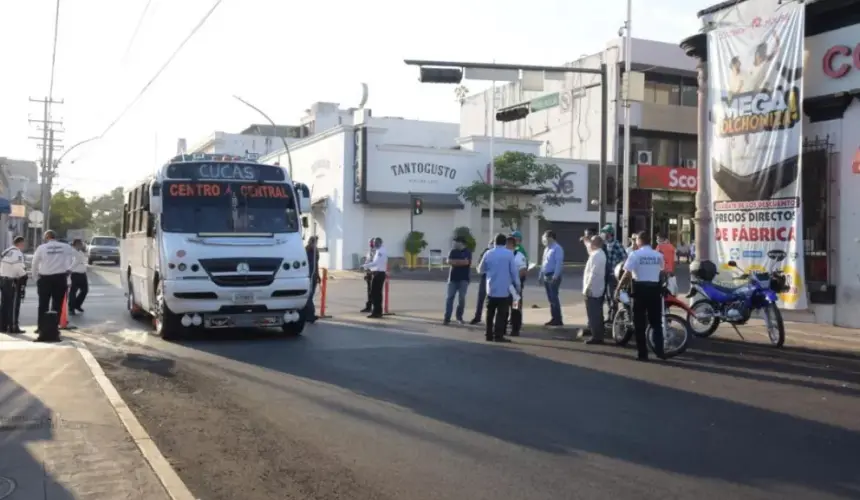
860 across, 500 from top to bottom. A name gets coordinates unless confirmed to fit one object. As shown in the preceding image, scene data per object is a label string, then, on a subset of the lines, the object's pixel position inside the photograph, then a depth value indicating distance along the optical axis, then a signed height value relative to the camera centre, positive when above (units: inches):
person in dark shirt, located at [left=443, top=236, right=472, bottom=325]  626.5 -10.9
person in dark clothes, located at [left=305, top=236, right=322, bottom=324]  626.8 -6.1
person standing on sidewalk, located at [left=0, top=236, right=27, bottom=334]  544.7 -24.4
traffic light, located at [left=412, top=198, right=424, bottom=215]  1403.8 +85.6
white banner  573.6 +92.6
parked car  1812.3 -0.7
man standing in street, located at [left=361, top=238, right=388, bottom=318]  666.8 -16.2
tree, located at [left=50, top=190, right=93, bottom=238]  2918.3 +137.6
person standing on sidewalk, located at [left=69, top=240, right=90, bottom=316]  690.2 -30.1
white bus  500.7 +4.1
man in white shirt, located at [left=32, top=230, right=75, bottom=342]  524.4 -12.3
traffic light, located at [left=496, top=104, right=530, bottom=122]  744.3 +132.3
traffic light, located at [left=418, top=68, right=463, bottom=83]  668.7 +147.0
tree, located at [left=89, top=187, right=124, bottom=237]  5004.9 +241.4
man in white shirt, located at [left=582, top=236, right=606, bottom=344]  498.6 -15.9
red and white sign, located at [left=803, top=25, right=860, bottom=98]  554.3 +138.8
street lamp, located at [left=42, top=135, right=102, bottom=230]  1950.5 +118.9
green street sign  725.9 +137.6
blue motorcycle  493.0 -23.6
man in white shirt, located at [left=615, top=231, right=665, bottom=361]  434.0 -16.9
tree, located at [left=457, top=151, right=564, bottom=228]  1598.2 +137.4
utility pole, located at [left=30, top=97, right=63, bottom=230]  1979.6 +247.3
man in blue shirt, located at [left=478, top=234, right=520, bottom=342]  512.1 -17.6
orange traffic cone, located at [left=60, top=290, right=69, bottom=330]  588.4 -48.8
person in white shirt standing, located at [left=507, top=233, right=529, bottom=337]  549.0 -14.7
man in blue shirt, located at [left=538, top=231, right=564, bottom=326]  588.4 -5.2
